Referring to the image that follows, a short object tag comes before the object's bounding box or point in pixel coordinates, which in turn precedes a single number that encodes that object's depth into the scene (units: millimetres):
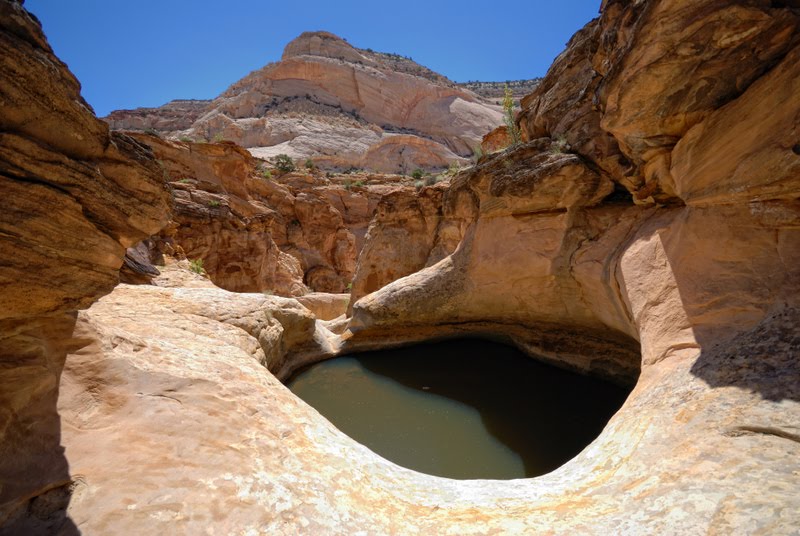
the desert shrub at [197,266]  10882
